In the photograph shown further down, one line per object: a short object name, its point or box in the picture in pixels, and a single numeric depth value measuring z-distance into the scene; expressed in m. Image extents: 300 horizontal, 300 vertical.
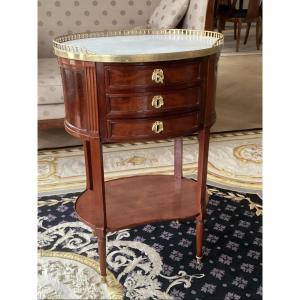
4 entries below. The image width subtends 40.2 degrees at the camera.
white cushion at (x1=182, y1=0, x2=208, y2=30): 2.77
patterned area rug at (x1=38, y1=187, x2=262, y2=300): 1.66
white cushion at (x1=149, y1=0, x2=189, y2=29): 2.95
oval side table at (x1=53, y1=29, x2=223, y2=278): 1.41
